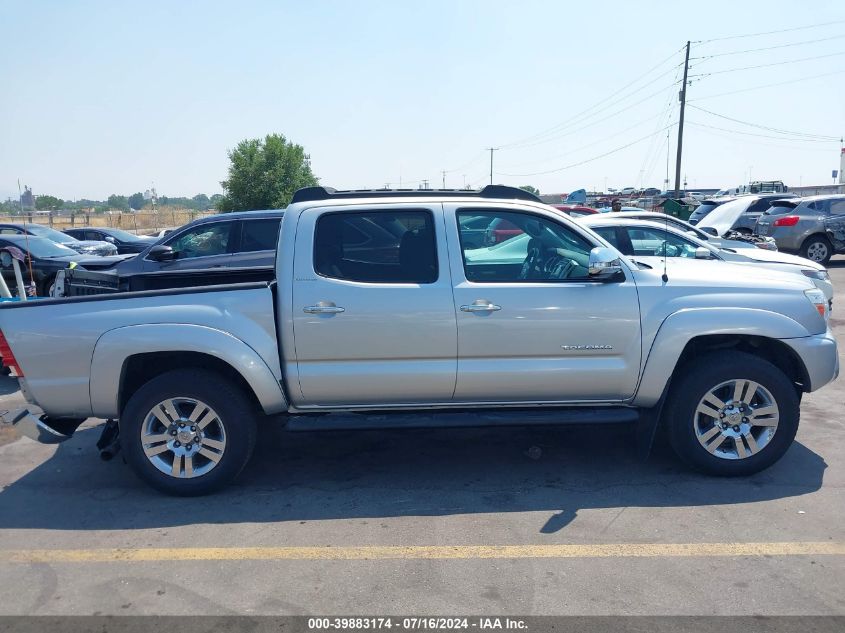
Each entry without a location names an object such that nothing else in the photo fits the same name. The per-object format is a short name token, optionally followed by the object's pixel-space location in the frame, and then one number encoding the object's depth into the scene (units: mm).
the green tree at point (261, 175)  37312
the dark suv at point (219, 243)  10133
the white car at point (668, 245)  9477
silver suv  17703
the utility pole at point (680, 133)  39906
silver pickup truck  4758
